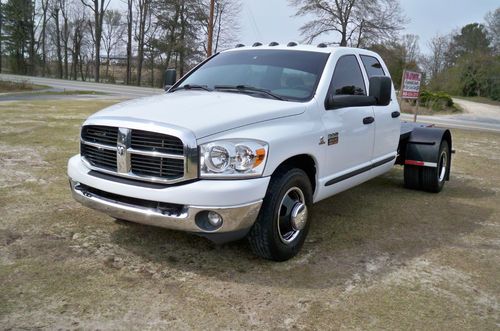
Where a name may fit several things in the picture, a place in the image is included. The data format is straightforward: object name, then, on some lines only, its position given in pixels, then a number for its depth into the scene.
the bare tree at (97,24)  47.44
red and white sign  13.29
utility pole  23.65
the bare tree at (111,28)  55.41
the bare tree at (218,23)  43.96
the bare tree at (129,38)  49.16
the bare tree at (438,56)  55.00
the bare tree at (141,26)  47.97
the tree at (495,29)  51.50
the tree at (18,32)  53.12
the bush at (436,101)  31.95
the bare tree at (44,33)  55.66
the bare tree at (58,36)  55.91
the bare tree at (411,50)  52.71
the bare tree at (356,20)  38.25
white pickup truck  3.29
